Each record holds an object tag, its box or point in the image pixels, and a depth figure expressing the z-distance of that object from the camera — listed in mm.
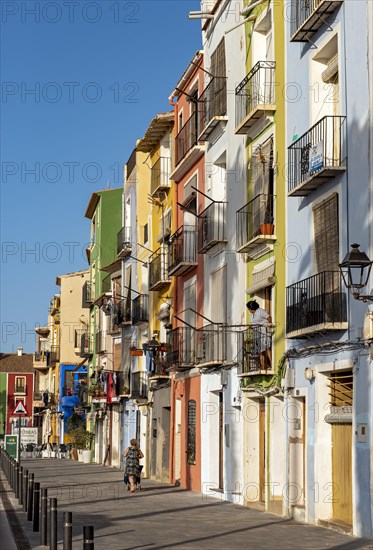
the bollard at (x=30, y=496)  17719
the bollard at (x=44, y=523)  14546
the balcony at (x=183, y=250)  29892
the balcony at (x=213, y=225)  26406
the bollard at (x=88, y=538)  10250
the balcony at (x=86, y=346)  59500
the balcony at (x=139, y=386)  39000
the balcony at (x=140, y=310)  39047
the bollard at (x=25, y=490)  20109
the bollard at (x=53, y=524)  12734
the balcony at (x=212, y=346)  25719
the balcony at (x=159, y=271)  34375
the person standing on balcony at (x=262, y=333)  21641
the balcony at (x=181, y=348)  29141
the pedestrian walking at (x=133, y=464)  28125
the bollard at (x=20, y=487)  21878
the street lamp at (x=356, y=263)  14336
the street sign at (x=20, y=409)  33384
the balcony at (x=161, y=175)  35281
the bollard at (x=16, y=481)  23609
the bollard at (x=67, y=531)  11354
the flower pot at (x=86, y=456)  53906
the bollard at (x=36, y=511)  16516
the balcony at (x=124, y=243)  43900
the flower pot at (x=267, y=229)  21781
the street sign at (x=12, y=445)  37062
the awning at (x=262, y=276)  21734
